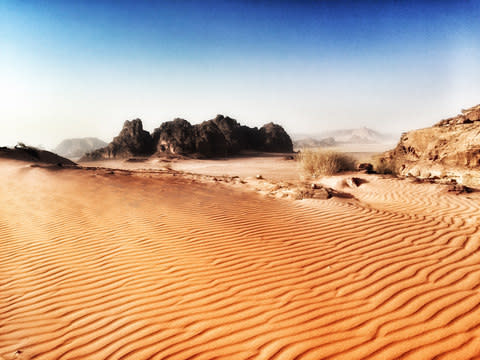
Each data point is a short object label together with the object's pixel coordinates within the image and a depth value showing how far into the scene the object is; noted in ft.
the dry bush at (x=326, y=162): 38.11
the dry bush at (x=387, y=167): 39.83
